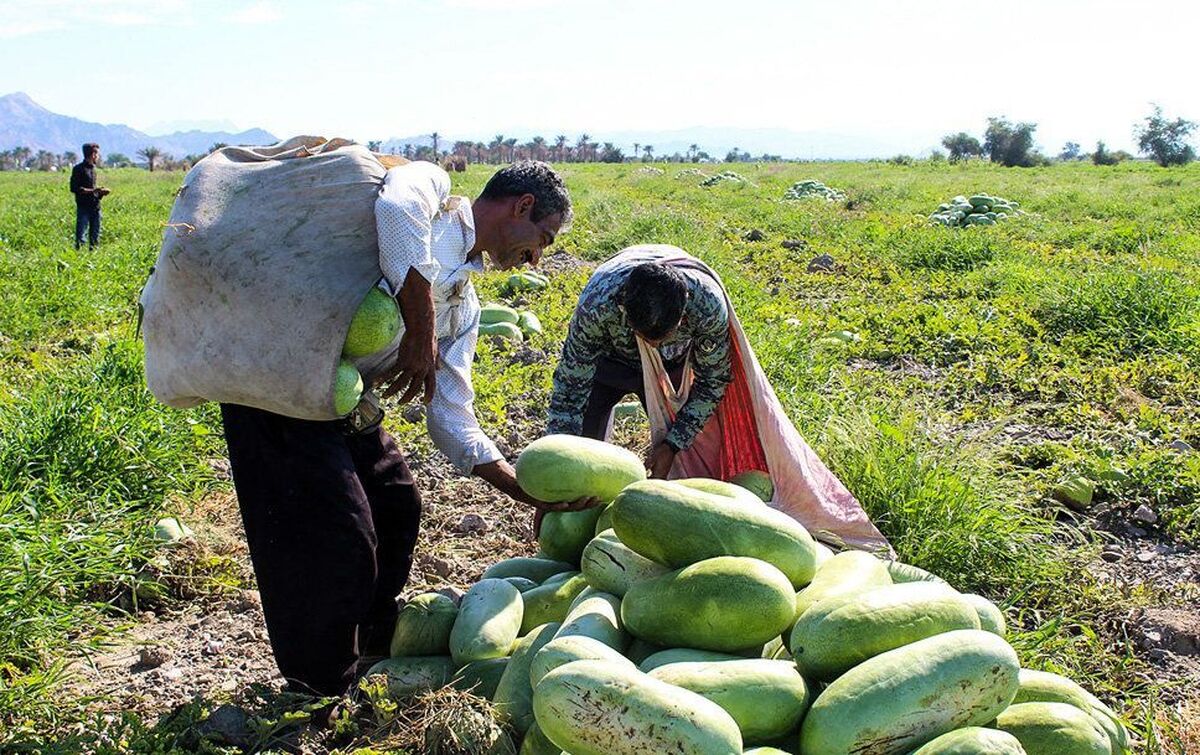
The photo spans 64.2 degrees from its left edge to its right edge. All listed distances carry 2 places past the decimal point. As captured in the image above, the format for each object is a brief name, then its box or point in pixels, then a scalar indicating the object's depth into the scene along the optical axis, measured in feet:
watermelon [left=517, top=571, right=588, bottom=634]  8.91
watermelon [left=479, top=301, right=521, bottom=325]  24.47
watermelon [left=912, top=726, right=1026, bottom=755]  5.77
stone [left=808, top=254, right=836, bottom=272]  36.61
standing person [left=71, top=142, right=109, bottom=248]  46.50
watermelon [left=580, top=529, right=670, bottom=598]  8.14
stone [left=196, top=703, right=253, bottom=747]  8.45
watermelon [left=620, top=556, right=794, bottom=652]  7.08
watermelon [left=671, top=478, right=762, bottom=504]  8.62
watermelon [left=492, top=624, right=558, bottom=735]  7.42
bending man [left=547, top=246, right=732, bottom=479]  11.64
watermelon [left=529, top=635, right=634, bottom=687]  6.64
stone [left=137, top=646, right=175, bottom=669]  10.50
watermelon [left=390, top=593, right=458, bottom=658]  9.14
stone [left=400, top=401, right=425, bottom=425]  18.12
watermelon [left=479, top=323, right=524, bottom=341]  23.75
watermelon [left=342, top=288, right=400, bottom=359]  8.18
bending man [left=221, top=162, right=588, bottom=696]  8.36
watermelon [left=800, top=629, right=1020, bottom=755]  6.05
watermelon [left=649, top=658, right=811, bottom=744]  6.33
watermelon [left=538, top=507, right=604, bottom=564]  9.67
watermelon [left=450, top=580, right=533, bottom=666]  8.43
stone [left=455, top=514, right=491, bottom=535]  13.65
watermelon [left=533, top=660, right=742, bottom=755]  5.74
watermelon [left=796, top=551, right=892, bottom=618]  7.61
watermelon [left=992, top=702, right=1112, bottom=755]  6.47
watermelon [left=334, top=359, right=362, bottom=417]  8.21
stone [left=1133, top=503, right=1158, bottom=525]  14.12
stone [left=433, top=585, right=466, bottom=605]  10.05
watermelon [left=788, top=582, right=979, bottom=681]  6.63
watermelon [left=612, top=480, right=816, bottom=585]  7.76
